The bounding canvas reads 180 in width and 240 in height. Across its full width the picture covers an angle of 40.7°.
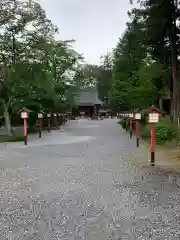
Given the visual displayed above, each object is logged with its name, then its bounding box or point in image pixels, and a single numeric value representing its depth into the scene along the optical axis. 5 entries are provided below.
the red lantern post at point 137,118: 10.64
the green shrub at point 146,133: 12.27
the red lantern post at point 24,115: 10.94
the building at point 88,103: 48.53
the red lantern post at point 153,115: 6.84
